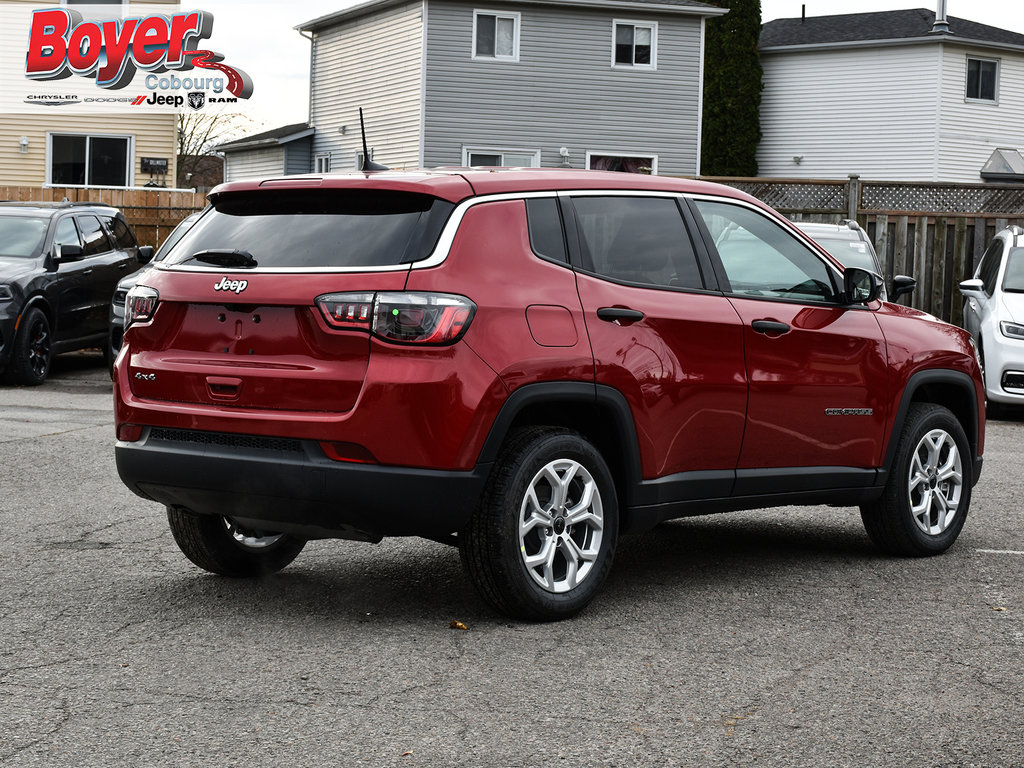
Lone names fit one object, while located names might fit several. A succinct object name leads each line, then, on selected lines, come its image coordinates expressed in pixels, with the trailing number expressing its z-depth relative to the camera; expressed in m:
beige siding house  30.69
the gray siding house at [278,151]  38.97
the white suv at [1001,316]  14.47
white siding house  40.28
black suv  15.47
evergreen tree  40.94
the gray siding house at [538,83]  33.91
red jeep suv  5.16
